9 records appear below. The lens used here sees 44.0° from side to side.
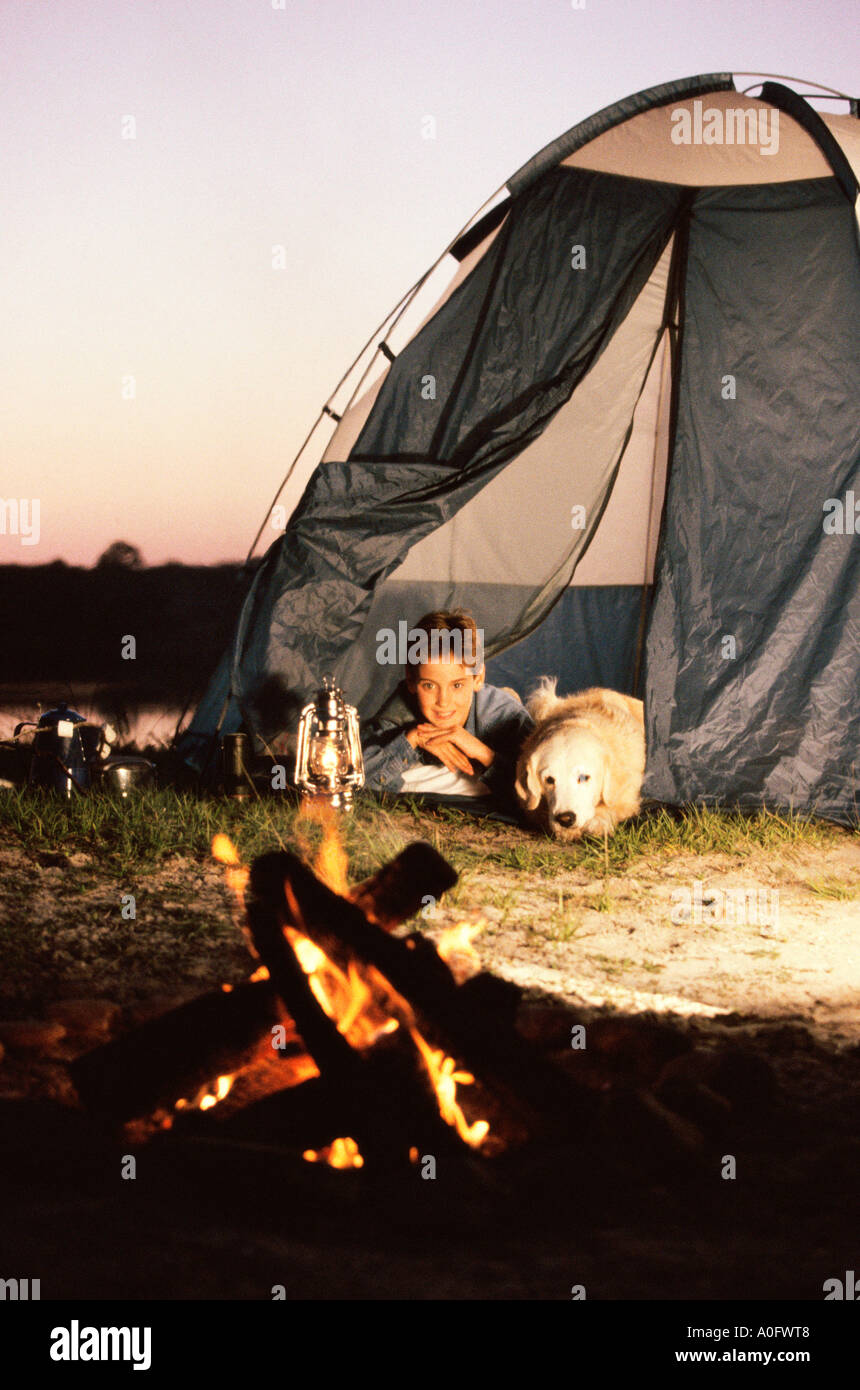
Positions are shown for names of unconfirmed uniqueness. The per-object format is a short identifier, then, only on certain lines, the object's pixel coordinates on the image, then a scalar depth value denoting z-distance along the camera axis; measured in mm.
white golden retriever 4582
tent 5047
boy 5152
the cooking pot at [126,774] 5160
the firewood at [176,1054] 2014
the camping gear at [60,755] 5184
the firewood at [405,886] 2400
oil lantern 4938
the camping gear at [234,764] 5059
